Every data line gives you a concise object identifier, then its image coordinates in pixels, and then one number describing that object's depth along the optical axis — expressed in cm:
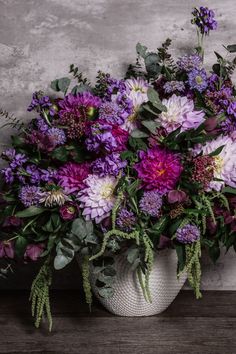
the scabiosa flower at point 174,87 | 176
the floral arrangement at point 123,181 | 163
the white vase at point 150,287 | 180
